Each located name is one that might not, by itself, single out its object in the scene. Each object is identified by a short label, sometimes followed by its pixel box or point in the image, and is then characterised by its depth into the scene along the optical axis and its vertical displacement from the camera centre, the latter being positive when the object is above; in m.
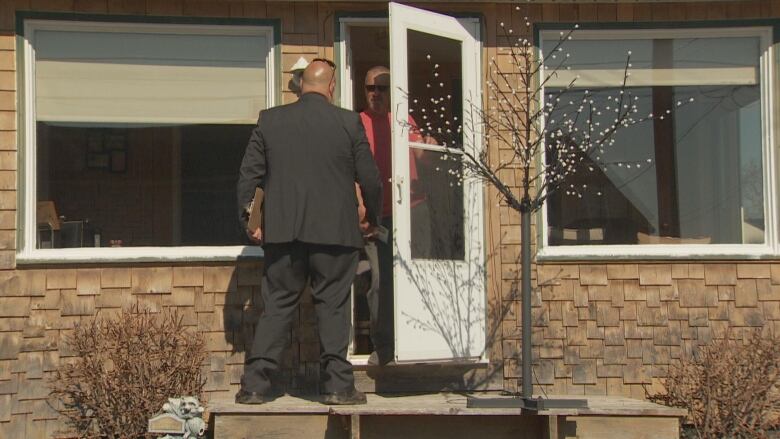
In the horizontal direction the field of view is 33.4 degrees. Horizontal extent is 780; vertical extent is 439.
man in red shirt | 7.29 +0.16
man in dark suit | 6.74 +0.24
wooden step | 6.53 -0.80
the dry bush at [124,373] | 6.95 -0.56
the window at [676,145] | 7.87 +0.71
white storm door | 7.13 +0.41
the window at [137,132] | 7.56 +0.81
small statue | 6.54 -0.73
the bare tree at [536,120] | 7.54 +0.86
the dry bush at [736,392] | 6.98 -0.71
